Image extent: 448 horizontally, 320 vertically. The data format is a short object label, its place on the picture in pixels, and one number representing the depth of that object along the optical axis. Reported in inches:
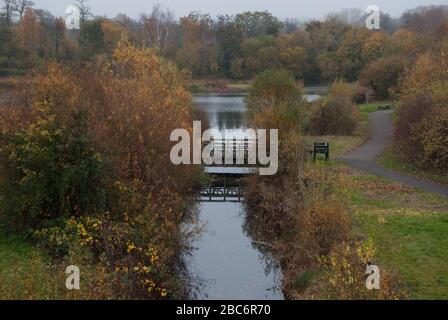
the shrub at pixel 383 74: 2097.7
